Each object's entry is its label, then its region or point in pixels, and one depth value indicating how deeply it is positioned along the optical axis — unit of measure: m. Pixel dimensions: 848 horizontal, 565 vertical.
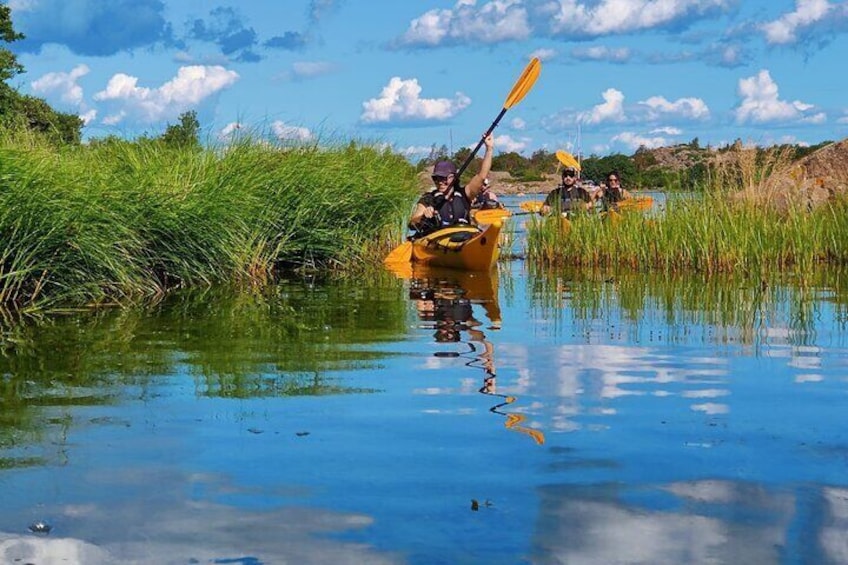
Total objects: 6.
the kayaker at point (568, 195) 18.66
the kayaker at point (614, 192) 20.75
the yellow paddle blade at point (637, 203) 17.38
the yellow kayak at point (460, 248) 16.47
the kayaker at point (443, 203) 17.59
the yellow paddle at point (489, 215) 16.61
